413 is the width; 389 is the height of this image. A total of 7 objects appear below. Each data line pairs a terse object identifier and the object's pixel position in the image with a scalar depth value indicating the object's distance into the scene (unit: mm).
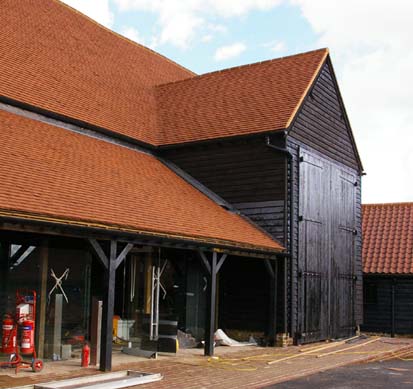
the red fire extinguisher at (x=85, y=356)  11875
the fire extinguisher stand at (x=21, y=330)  11711
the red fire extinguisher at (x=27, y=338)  11820
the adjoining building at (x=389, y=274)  22312
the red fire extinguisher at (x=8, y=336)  11703
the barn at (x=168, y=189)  12492
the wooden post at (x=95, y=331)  12320
